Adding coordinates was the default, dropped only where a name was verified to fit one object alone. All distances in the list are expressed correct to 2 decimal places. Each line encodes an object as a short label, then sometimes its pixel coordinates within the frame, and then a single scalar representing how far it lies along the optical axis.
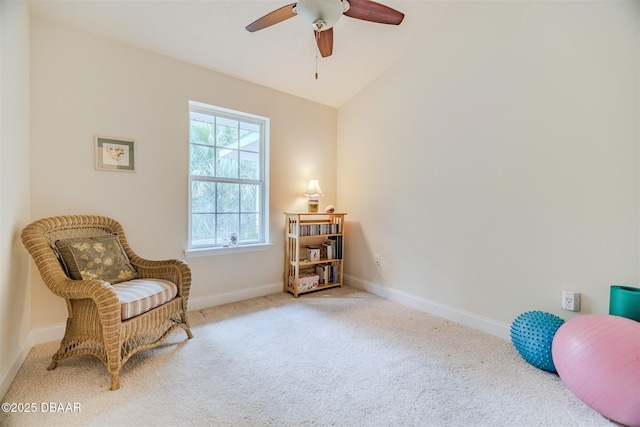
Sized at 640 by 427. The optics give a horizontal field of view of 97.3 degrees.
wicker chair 1.61
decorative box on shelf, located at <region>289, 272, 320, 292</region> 3.32
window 2.91
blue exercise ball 1.77
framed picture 2.32
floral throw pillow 1.85
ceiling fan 1.66
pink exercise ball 1.30
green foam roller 1.58
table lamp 3.53
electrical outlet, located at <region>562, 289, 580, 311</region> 1.94
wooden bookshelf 3.32
